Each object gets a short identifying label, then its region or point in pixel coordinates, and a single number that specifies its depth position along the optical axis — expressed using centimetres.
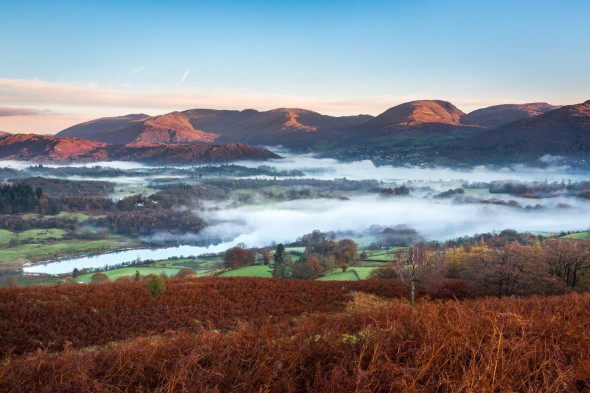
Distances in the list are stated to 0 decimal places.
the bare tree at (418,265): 3058
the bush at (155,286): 2511
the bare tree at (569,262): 3100
